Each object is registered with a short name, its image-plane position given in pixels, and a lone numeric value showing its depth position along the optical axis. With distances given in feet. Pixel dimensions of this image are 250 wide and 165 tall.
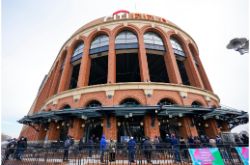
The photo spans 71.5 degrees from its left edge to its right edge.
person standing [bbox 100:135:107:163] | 37.78
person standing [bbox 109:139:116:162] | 35.59
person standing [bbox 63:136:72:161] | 38.42
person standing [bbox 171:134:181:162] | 34.17
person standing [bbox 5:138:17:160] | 39.83
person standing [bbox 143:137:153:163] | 35.18
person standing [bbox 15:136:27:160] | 40.38
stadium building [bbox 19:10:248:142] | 55.47
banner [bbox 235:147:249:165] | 31.04
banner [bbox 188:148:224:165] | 29.25
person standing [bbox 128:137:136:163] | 35.31
